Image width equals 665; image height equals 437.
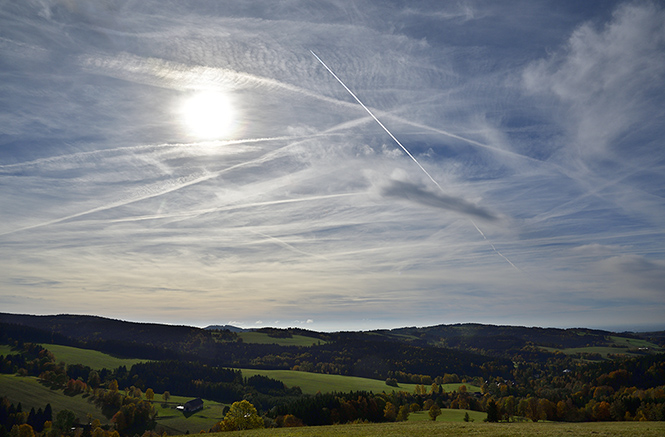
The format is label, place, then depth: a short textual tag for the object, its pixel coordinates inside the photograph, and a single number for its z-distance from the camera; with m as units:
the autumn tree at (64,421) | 158.62
